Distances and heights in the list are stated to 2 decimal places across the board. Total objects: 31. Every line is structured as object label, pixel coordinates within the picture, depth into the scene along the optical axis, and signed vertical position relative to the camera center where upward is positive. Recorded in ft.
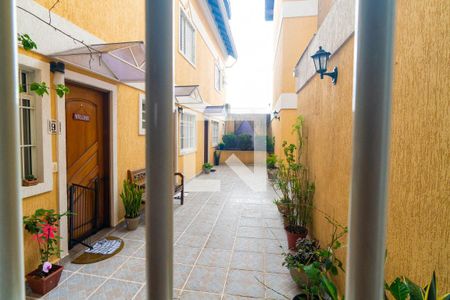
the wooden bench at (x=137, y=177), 14.87 -2.54
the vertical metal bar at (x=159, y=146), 1.67 -0.07
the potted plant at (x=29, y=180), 8.65 -1.61
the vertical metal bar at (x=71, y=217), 10.50 -3.63
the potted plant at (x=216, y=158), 41.22 -3.67
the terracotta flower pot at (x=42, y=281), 8.16 -4.88
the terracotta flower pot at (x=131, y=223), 13.51 -4.78
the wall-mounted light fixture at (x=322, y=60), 8.91 +2.82
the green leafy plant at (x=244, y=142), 43.73 -1.04
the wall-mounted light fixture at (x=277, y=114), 31.04 +2.94
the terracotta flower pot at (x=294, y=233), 11.13 -4.41
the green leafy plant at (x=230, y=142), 44.11 -1.05
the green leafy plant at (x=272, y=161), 27.72 -2.88
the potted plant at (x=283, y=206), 13.64 -4.05
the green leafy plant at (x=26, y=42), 7.14 +2.72
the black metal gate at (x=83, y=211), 11.02 -3.75
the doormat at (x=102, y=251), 10.35 -5.20
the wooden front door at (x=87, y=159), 11.16 -1.18
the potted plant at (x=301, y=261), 8.24 -4.22
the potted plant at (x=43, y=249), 8.16 -4.07
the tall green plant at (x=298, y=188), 12.06 -2.65
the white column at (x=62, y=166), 9.77 -1.25
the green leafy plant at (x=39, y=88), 7.96 +1.52
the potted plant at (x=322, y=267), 5.53 -3.43
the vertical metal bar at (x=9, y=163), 1.90 -0.22
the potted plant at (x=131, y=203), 13.52 -3.74
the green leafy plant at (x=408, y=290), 3.52 -2.24
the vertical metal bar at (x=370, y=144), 1.41 -0.04
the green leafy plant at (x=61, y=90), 8.61 +1.60
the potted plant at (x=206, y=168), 32.58 -4.22
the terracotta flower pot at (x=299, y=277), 8.23 -4.79
